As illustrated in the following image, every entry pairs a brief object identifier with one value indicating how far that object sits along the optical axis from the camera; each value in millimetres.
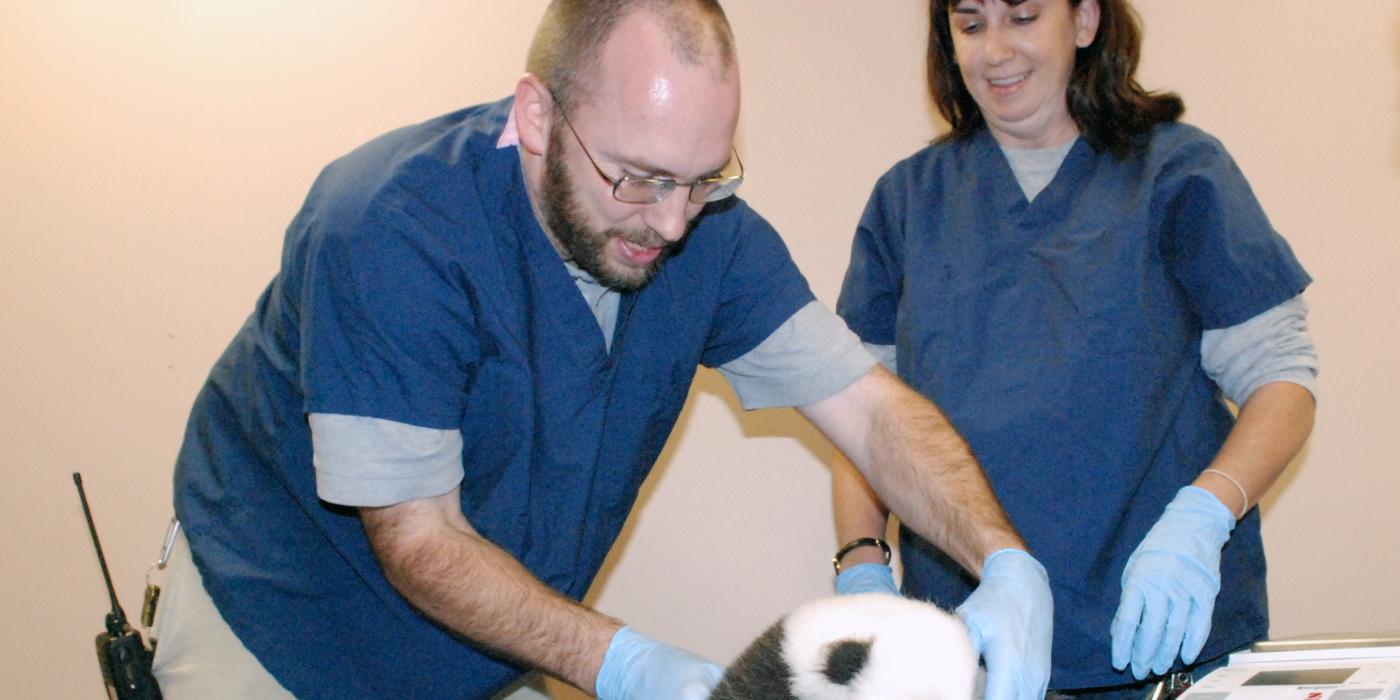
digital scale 1070
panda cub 921
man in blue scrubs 1196
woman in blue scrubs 1421
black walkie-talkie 1384
